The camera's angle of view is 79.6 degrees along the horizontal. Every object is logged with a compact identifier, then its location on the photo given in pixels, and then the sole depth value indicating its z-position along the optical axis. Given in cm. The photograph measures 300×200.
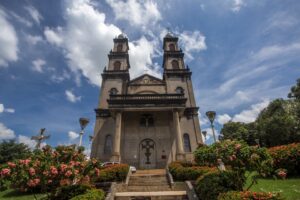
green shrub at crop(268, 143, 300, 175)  1123
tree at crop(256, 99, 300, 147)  3180
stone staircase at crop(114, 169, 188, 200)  953
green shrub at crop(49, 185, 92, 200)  857
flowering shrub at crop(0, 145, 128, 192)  728
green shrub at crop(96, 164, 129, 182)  1259
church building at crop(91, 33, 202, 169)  2217
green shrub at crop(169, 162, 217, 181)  1233
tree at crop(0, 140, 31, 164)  3082
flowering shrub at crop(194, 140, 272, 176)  696
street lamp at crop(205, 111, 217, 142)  2022
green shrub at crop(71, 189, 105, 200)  746
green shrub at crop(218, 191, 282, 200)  526
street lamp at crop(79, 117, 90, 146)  1892
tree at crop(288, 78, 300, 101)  3722
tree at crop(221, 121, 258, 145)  3941
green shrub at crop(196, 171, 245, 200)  710
